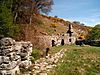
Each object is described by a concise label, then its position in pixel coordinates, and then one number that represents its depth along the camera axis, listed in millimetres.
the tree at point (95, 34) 20225
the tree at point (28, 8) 14064
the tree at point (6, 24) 10522
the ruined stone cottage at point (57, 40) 12654
